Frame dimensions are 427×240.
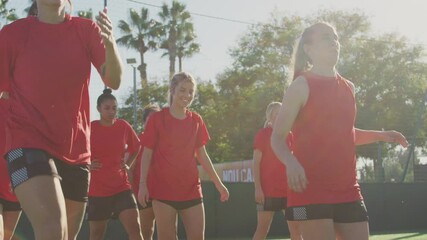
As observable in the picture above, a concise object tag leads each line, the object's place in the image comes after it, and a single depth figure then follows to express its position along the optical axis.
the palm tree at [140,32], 46.16
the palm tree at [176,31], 46.69
